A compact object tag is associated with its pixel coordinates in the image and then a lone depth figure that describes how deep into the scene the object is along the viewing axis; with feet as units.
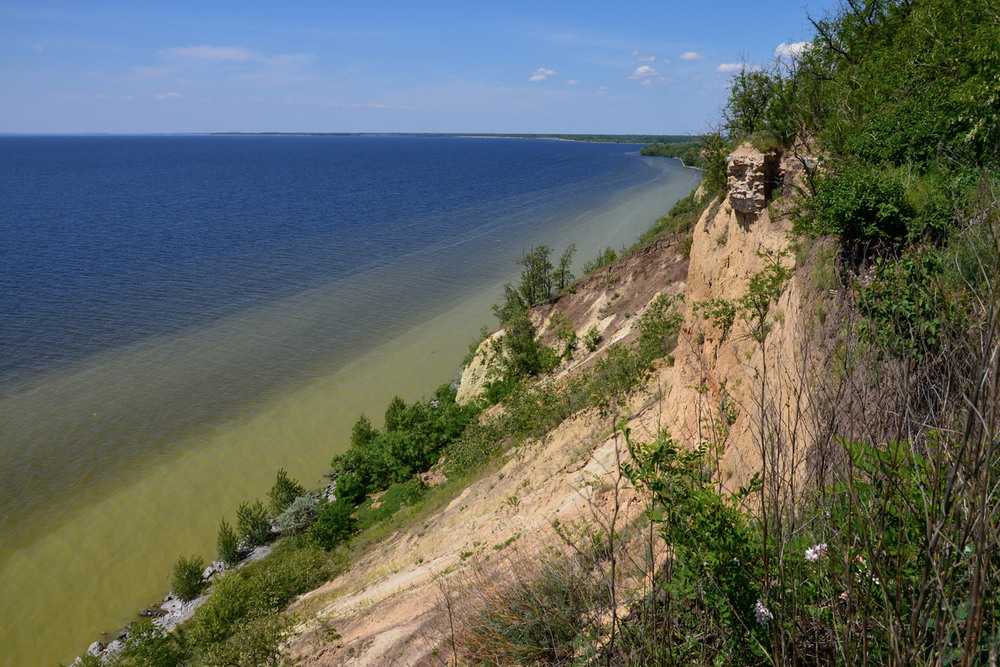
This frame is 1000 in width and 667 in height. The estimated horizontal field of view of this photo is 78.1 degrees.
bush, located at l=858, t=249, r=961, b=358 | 18.35
